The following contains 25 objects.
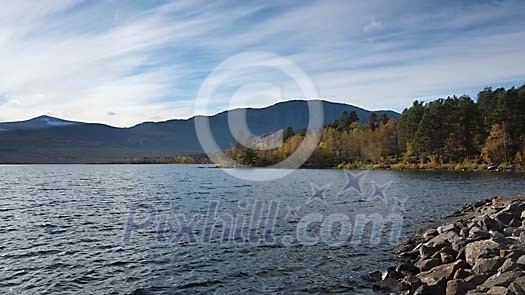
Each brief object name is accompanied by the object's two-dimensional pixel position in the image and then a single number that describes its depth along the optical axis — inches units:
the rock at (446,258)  714.8
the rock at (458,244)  732.7
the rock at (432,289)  598.2
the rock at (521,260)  562.6
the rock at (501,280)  518.0
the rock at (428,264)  727.1
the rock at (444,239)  794.8
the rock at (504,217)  942.7
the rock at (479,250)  644.1
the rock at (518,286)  470.7
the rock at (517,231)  759.7
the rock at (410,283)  656.9
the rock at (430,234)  939.1
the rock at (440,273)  630.7
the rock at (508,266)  559.4
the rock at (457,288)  560.7
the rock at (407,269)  729.6
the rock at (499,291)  480.7
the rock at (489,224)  875.4
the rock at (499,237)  679.7
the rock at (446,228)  917.1
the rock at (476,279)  569.3
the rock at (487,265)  591.5
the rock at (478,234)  760.3
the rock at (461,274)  615.5
